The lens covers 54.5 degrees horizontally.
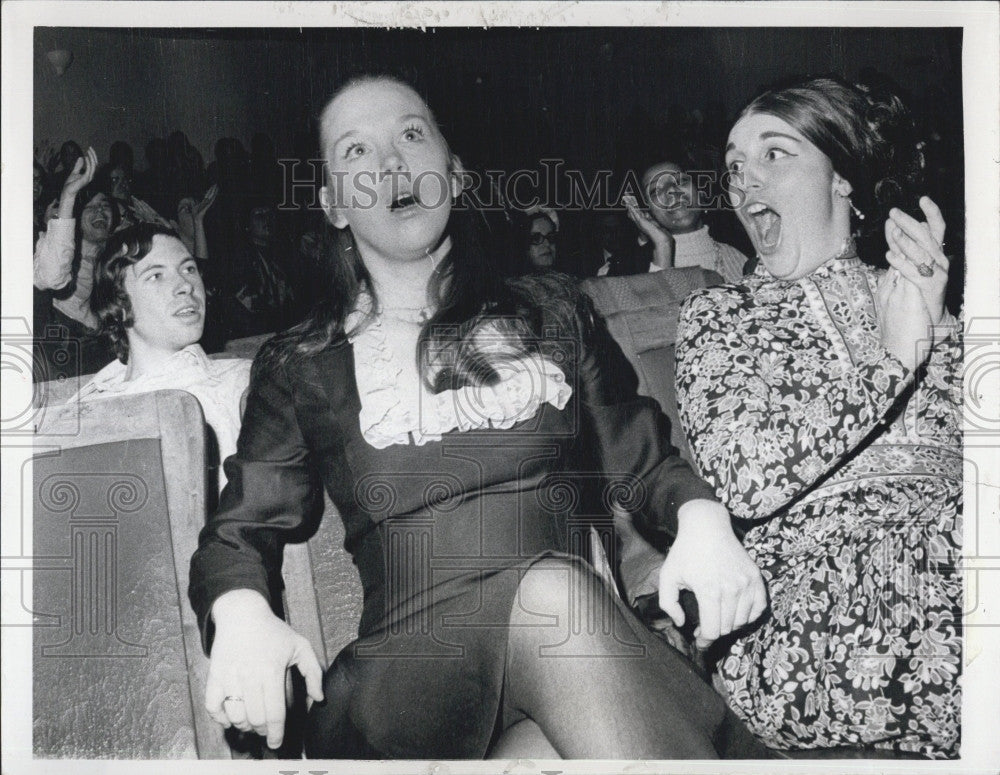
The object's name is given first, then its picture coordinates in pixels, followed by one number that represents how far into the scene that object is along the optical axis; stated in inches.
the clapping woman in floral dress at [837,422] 93.9
